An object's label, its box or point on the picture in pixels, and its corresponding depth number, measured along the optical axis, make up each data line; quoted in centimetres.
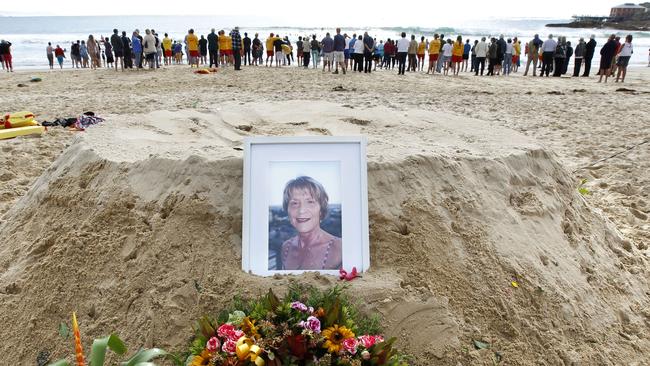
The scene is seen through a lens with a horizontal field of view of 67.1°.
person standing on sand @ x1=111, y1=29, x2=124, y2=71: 1515
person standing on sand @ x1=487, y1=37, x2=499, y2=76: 1502
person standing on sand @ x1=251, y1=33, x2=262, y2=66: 1747
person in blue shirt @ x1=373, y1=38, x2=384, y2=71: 1704
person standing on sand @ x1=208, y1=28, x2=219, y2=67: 1552
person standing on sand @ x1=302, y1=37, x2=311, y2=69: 1672
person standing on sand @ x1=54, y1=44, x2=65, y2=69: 1788
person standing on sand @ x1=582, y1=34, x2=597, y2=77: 1497
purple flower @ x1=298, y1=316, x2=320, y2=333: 206
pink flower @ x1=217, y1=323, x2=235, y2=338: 207
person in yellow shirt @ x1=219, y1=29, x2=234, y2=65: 1630
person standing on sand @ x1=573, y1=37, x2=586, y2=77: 1518
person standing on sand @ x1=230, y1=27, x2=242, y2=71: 1493
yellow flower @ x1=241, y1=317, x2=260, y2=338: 208
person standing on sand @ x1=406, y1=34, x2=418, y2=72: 1535
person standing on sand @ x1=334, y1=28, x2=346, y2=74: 1440
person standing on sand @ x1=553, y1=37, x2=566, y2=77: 1457
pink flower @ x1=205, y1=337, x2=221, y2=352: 205
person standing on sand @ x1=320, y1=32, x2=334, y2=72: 1475
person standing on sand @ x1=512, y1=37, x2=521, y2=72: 1626
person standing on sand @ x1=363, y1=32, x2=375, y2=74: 1449
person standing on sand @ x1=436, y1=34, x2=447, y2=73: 1598
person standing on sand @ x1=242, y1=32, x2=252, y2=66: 1728
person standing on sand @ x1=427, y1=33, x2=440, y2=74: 1516
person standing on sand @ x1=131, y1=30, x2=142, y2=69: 1544
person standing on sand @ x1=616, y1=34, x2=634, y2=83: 1288
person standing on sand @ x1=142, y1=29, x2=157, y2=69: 1505
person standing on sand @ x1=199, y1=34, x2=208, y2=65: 1707
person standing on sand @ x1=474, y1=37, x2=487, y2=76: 1498
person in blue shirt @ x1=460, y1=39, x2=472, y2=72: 1621
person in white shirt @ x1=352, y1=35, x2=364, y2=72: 1463
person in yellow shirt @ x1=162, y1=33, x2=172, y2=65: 1777
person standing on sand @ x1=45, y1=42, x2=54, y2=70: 1780
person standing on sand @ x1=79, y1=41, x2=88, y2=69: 1753
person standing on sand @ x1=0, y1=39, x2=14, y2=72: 1706
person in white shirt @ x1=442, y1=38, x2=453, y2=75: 1518
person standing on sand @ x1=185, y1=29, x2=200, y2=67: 1633
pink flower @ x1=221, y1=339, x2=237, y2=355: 200
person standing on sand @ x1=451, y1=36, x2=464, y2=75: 1492
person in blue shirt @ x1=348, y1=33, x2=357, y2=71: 1581
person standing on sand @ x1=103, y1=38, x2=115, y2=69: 1645
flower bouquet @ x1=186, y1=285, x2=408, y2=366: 199
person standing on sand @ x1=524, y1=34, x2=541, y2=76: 1556
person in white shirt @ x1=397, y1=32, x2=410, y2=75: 1485
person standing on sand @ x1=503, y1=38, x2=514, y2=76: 1567
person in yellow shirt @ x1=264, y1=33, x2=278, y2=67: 1725
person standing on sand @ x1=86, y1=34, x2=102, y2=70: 1686
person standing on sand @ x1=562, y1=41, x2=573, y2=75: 1598
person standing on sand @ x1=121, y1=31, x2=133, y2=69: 1550
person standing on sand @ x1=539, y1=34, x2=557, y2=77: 1459
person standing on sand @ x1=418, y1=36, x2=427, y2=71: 1604
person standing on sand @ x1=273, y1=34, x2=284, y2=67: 1722
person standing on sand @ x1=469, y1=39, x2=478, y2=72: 1599
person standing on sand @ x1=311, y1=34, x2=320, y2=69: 1656
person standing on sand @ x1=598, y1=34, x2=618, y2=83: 1330
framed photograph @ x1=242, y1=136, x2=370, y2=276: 257
